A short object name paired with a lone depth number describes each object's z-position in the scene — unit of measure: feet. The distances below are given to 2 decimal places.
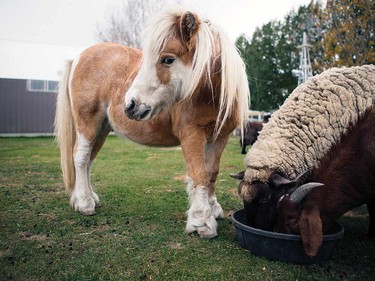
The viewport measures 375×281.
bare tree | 88.12
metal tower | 81.30
